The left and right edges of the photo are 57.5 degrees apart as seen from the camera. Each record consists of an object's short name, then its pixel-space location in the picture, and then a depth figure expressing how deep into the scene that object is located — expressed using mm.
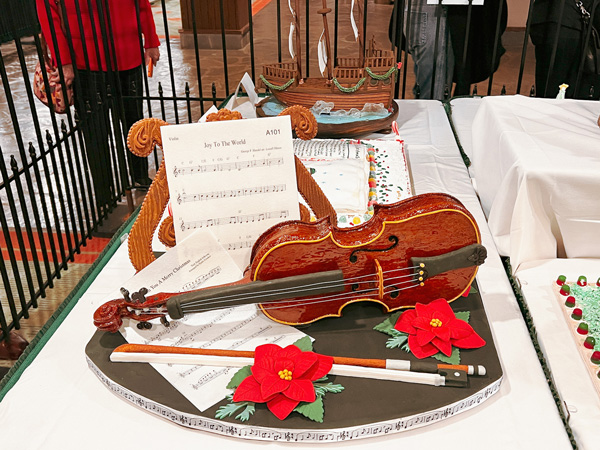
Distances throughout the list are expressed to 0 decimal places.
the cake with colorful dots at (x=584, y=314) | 1013
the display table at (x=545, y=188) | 1274
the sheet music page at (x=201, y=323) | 874
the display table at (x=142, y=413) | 814
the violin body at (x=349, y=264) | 922
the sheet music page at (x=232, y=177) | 985
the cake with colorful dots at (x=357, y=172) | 1479
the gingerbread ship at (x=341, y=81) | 1862
